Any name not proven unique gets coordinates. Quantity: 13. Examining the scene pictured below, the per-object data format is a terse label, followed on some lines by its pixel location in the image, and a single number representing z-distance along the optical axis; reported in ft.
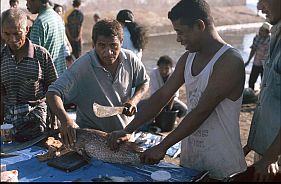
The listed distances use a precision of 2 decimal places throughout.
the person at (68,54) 21.24
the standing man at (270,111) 8.01
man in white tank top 8.15
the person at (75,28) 30.76
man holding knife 9.95
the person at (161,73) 20.31
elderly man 11.22
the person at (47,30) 15.43
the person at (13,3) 22.24
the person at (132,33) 17.75
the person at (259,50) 26.61
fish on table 9.09
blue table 8.38
